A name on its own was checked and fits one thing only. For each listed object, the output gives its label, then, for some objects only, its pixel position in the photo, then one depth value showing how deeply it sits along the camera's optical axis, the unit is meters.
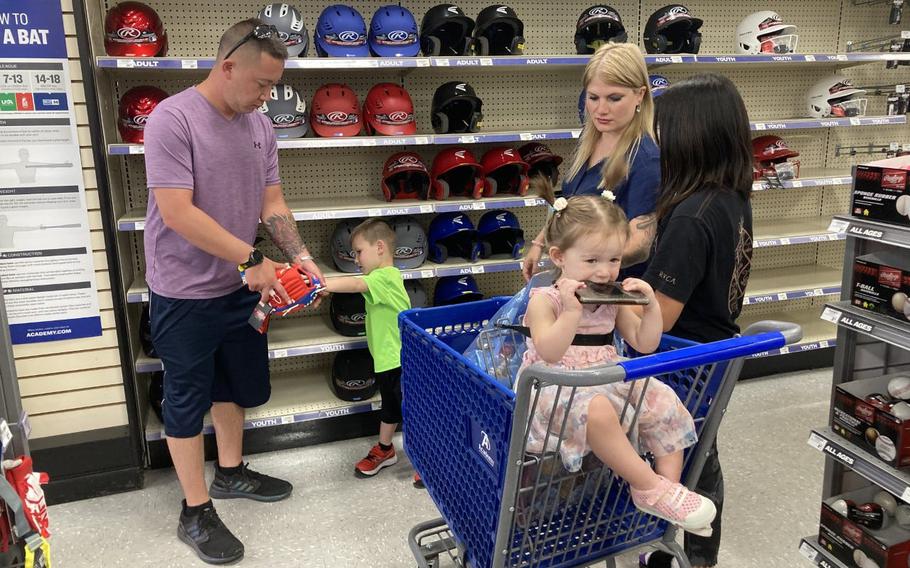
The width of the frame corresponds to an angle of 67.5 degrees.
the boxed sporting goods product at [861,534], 2.15
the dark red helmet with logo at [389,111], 3.53
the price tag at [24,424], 1.56
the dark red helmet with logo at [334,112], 3.47
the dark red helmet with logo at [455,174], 3.65
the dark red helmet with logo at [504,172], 3.74
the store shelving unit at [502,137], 3.38
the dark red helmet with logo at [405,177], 3.61
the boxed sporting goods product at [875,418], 2.10
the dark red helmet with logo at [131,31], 3.07
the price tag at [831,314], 2.29
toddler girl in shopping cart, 1.44
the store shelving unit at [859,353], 2.10
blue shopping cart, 1.33
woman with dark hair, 1.91
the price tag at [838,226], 2.26
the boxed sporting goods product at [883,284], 2.13
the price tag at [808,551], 2.40
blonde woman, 2.08
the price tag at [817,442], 2.34
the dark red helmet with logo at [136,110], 3.15
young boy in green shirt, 3.17
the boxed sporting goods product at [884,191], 2.07
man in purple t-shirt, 2.31
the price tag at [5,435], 1.46
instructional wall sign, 2.84
